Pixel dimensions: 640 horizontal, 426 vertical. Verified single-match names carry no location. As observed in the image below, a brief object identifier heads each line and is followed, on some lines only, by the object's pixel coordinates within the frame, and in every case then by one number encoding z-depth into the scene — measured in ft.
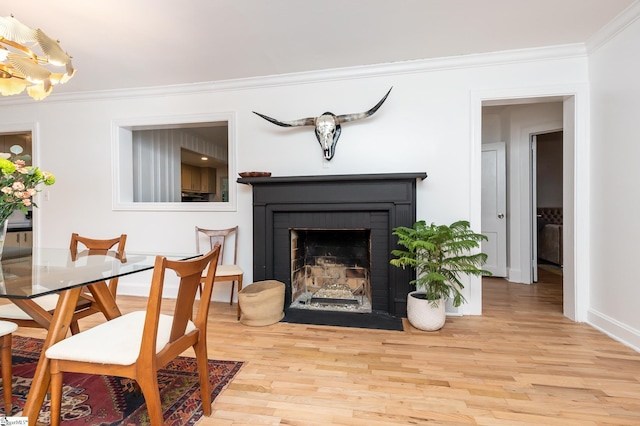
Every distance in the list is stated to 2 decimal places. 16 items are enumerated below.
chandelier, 4.78
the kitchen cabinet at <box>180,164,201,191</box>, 20.75
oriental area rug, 4.69
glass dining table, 3.99
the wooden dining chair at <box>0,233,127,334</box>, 5.30
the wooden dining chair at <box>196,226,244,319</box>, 10.57
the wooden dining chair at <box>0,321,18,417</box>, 4.77
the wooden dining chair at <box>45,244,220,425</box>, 3.63
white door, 14.16
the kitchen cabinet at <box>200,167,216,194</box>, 23.16
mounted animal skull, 9.68
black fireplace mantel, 8.80
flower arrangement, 5.24
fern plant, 7.81
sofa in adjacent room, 17.19
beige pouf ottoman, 8.45
